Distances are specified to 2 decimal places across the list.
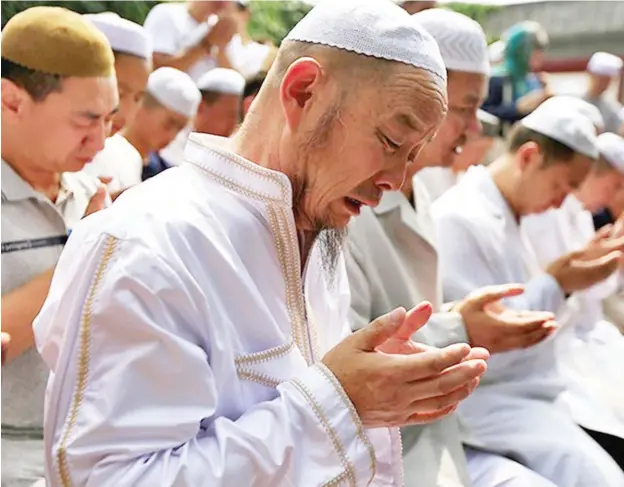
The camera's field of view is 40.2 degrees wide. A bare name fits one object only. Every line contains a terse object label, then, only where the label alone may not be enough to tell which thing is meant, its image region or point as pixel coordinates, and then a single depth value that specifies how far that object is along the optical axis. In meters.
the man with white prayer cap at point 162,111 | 4.37
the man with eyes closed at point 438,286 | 2.38
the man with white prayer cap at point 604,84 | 7.65
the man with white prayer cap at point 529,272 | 2.69
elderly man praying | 1.33
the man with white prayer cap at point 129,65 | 3.56
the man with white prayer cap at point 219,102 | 4.96
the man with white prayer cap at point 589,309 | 3.30
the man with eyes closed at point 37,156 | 2.13
